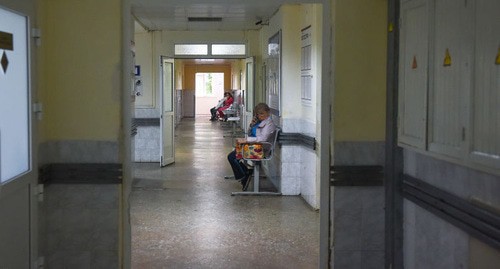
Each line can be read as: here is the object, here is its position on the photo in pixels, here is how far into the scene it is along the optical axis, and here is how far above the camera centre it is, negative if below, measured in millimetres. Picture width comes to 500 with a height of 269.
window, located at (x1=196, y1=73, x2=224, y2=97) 33094 +480
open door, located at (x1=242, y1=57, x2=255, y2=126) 12012 +127
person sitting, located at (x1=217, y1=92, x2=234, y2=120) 22570 -417
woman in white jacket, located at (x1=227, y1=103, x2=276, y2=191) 8508 -530
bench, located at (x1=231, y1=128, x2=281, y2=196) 8508 -981
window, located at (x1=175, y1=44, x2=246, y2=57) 12312 +824
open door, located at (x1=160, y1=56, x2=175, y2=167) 11477 -355
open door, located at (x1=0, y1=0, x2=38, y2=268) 3691 -301
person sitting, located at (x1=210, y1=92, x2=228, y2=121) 23464 -589
